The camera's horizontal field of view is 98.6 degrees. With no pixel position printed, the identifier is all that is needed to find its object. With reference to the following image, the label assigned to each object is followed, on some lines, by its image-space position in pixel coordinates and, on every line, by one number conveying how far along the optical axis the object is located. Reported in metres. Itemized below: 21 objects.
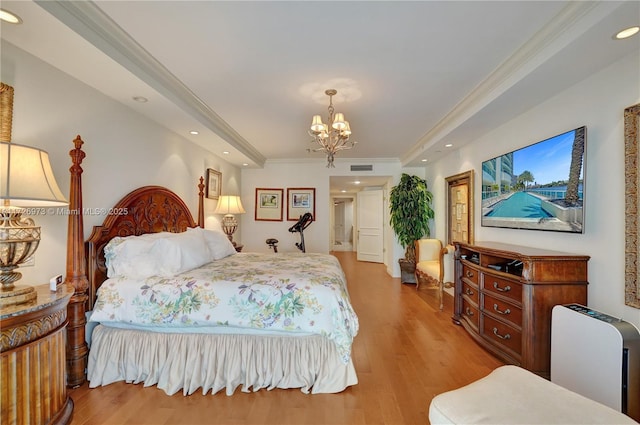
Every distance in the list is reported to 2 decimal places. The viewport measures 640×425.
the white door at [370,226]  7.52
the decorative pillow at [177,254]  2.29
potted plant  5.17
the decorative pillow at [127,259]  2.21
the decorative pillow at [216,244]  3.14
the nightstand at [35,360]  1.29
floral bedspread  2.00
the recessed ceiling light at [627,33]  1.54
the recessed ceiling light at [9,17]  1.40
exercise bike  5.31
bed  2.00
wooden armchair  3.86
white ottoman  1.06
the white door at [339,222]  10.98
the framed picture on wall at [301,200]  5.74
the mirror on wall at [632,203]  1.69
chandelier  2.56
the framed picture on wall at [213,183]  4.28
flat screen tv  2.08
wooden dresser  2.07
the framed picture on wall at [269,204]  5.79
